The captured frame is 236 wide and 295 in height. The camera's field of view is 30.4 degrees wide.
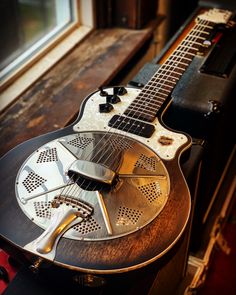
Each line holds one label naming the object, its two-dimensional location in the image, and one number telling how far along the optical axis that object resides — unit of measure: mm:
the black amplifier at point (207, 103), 1036
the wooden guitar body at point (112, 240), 686
